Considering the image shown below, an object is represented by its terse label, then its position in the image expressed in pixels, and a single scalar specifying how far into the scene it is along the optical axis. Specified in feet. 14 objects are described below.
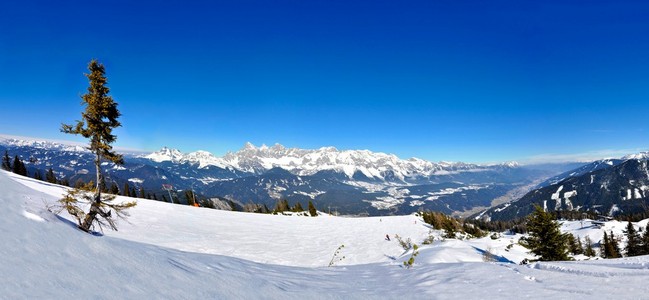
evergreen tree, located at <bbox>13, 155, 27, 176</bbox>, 311.39
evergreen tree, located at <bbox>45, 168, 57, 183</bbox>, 329.72
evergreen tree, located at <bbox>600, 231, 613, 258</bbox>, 212.93
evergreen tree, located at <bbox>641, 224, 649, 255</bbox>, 181.08
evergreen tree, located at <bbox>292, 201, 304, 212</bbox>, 317.67
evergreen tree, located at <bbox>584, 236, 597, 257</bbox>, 244.59
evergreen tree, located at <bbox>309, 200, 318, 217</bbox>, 282.77
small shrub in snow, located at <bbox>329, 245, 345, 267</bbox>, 76.99
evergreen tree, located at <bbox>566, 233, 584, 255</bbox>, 235.91
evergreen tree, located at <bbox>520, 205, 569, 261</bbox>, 95.61
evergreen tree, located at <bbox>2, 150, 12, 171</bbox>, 295.17
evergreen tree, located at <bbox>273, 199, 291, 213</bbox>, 304.15
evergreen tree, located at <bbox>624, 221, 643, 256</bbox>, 202.12
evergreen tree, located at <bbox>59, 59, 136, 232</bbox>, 52.75
